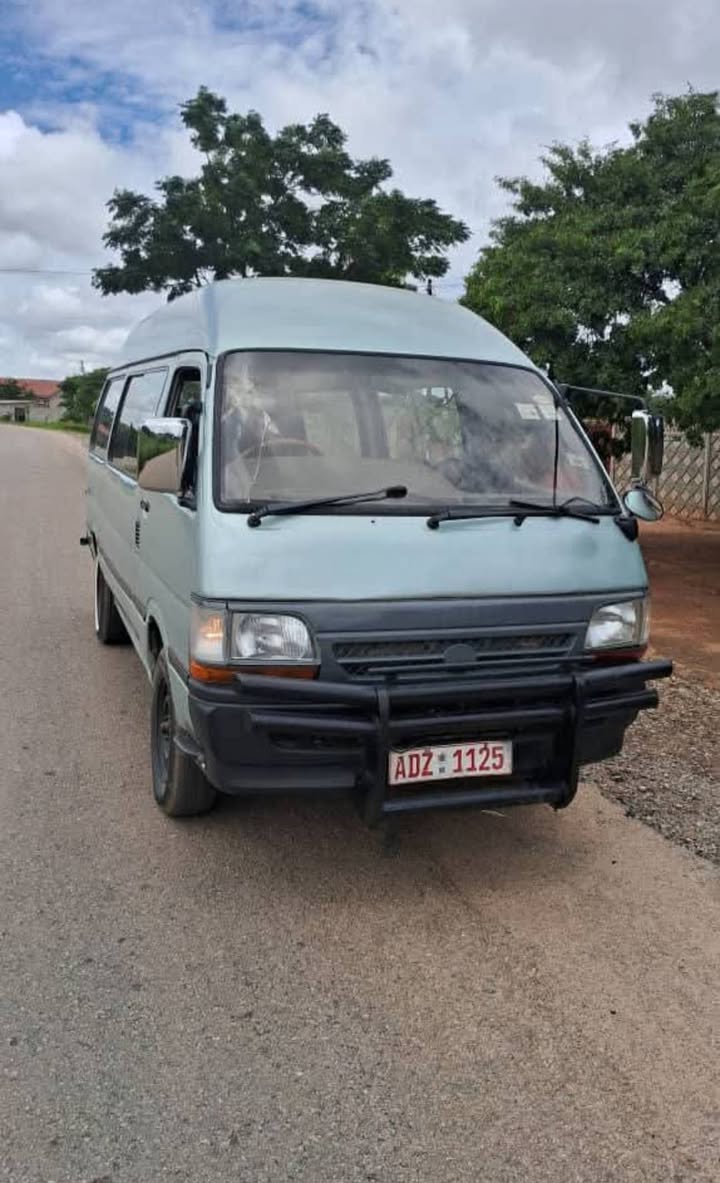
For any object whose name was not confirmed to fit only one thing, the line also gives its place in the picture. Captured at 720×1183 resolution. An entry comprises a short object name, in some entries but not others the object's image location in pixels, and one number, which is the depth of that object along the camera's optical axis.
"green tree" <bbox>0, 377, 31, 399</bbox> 124.50
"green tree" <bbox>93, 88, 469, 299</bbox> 26.20
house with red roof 116.69
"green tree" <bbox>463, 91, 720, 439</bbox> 8.82
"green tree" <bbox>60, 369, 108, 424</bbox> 68.06
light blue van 3.22
